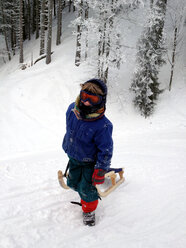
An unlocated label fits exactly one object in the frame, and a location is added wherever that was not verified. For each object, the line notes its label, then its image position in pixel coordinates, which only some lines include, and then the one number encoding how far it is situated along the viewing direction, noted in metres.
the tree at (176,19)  12.63
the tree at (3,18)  23.03
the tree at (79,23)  10.74
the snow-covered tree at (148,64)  10.58
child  2.46
